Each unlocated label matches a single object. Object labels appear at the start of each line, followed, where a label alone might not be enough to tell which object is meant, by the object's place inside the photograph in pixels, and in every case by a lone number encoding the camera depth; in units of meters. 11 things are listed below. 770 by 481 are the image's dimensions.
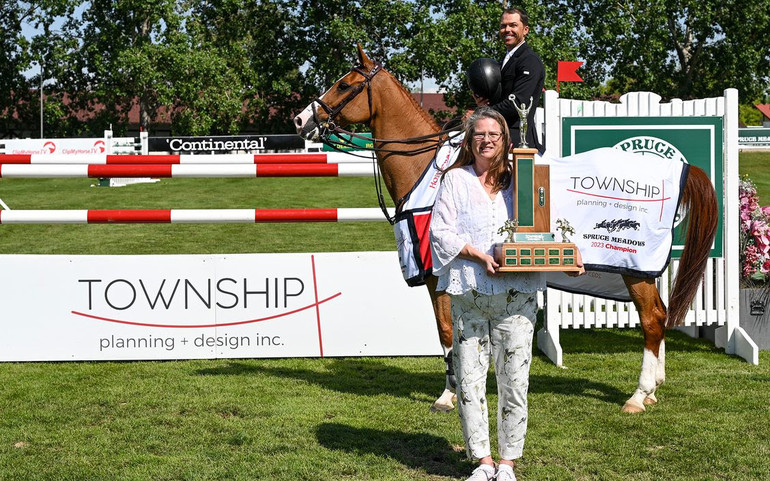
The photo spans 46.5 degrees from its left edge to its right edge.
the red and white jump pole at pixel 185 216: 6.40
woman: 3.77
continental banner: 31.44
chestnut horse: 5.52
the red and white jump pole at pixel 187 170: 6.35
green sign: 6.67
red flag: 8.86
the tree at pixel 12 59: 50.91
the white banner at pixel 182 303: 6.54
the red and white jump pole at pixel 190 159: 6.59
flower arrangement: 7.09
